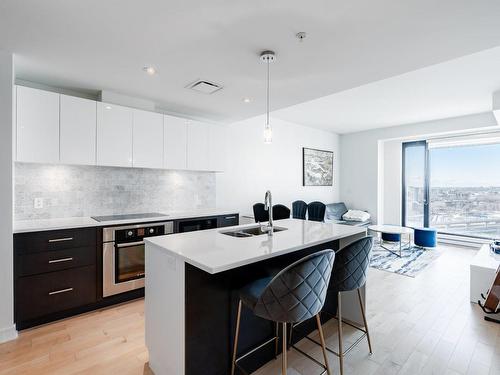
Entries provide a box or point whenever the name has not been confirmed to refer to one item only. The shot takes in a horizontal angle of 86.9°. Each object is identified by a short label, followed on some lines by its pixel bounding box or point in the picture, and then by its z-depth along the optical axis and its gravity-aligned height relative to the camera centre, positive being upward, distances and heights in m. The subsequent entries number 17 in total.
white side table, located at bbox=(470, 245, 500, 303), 2.87 -0.95
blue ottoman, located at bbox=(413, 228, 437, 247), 5.41 -0.99
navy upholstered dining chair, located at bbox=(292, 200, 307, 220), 4.73 -0.41
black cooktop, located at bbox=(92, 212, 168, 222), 2.97 -0.37
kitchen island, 1.52 -0.68
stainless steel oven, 2.78 -0.77
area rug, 4.09 -1.23
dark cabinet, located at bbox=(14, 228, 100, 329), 2.34 -0.84
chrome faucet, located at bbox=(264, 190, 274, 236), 2.20 -0.15
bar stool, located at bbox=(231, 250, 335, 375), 1.38 -0.57
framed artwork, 6.05 +0.50
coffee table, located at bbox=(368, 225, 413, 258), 4.85 -0.78
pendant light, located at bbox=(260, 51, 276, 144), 2.17 +1.09
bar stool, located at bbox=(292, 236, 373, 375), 1.77 -0.54
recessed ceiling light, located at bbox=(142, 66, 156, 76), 2.48 +1.11
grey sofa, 6.08 -0.63
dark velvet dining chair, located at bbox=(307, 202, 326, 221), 4.38 -0.39
